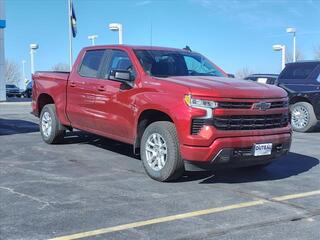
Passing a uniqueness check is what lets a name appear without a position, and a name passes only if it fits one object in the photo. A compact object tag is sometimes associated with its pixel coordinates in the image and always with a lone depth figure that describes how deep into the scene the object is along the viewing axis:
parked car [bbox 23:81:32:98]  47.17
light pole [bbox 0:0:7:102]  33.06
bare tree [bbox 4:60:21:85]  115.50
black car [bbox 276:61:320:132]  13.11
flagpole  31.84
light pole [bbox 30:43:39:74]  44.97
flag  32.43
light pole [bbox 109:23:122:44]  29.67
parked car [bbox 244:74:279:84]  17.91
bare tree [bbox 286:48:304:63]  64.67
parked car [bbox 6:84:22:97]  50.28
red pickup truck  6.37
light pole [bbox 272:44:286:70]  34.00
